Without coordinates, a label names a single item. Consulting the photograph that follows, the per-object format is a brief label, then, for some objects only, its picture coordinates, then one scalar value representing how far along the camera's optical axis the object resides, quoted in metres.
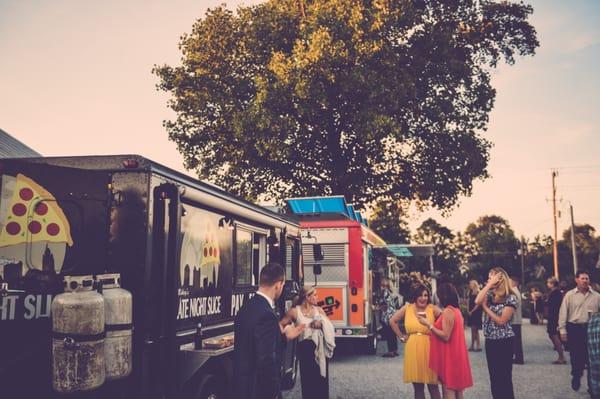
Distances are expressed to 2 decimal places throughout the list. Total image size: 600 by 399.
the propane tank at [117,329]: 4.17
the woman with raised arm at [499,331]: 6.43
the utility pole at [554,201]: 43.15
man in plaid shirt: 3.55
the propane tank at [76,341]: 3.92
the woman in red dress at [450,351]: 6.20
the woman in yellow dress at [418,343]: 6.35
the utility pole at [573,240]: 36.33
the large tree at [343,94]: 18.16
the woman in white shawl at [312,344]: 6.60
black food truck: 4.11
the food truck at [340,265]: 12.91
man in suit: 4.20
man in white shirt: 8.91
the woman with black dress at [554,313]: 11.69
